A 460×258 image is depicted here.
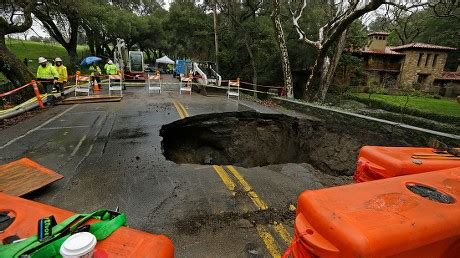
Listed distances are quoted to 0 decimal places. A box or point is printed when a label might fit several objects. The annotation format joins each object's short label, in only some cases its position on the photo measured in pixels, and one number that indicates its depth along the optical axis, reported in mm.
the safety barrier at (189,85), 16970
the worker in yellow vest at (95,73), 16188
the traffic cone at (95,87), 15920
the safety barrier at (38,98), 10957
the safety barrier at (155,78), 15382
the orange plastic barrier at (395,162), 2943
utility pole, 25669
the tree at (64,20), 18262
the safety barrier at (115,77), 14719
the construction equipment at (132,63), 22594
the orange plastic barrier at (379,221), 1666
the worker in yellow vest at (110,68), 16062
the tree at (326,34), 12259
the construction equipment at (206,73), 20497
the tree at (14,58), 12430
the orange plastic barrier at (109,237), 1755
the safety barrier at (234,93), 16069
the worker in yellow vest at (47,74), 12234
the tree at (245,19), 26047
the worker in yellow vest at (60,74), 12880
